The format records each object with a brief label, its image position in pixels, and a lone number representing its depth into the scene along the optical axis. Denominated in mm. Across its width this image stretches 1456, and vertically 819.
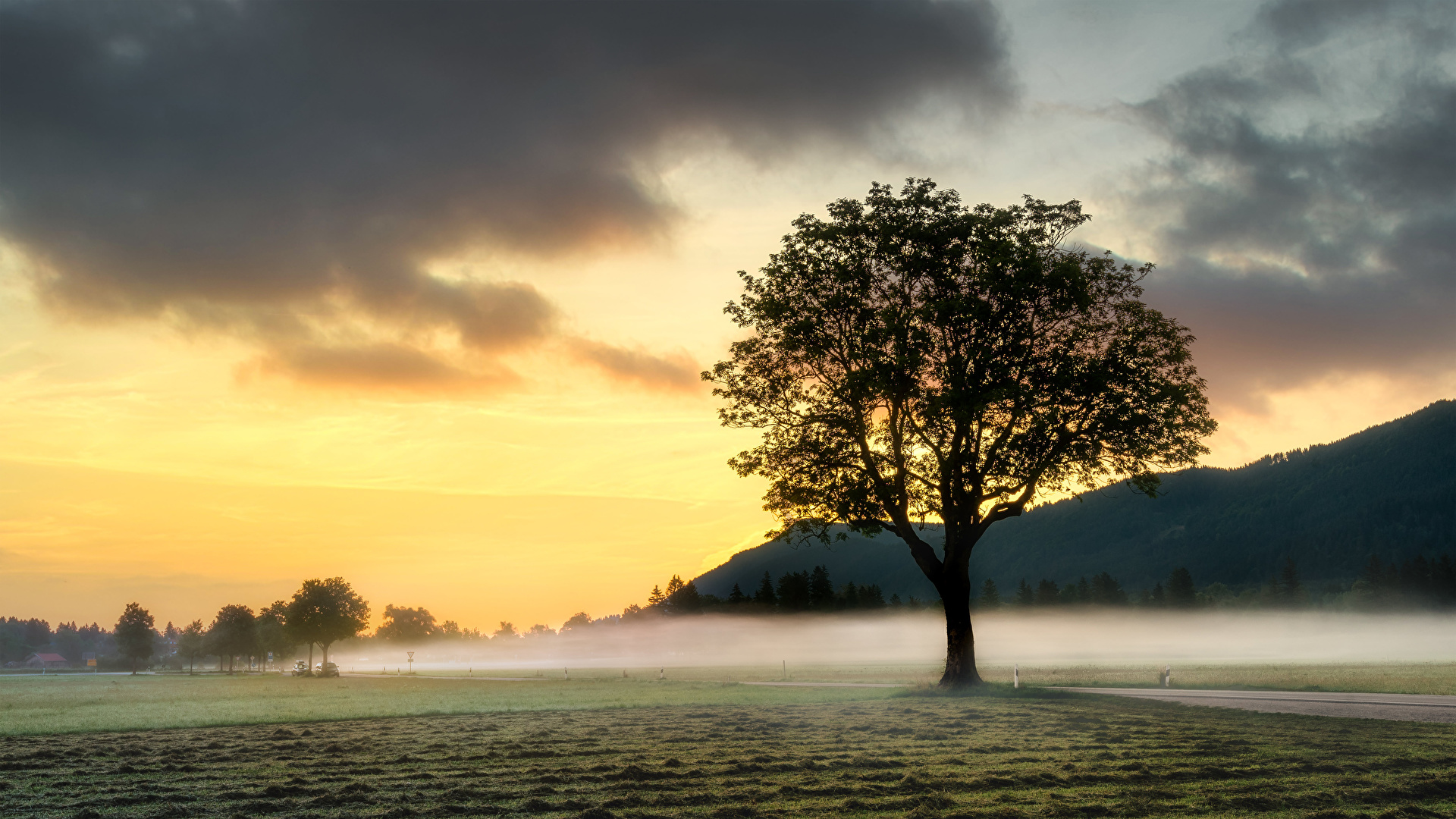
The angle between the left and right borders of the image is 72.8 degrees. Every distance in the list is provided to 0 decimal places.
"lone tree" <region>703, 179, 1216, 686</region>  39969
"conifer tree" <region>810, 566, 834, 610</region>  177875
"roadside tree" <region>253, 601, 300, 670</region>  182625
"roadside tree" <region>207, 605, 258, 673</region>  178750
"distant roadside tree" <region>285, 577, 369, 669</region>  140000
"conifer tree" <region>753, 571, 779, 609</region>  187875
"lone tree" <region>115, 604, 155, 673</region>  191375
